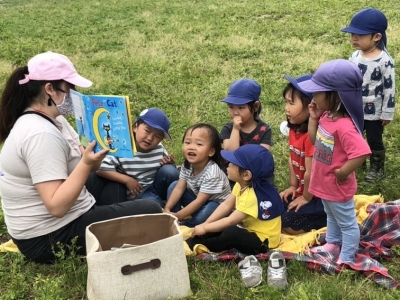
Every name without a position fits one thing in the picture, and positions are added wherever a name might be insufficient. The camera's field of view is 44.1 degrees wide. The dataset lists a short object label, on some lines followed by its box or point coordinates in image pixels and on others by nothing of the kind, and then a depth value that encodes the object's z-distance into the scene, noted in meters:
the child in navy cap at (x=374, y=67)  4.68
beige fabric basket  3.01
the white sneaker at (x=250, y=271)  3.35
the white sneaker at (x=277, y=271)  3.31
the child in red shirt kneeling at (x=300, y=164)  4.07
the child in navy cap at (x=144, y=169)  4.54
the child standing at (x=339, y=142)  3.28
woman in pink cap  3.25
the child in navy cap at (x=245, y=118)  4.55
